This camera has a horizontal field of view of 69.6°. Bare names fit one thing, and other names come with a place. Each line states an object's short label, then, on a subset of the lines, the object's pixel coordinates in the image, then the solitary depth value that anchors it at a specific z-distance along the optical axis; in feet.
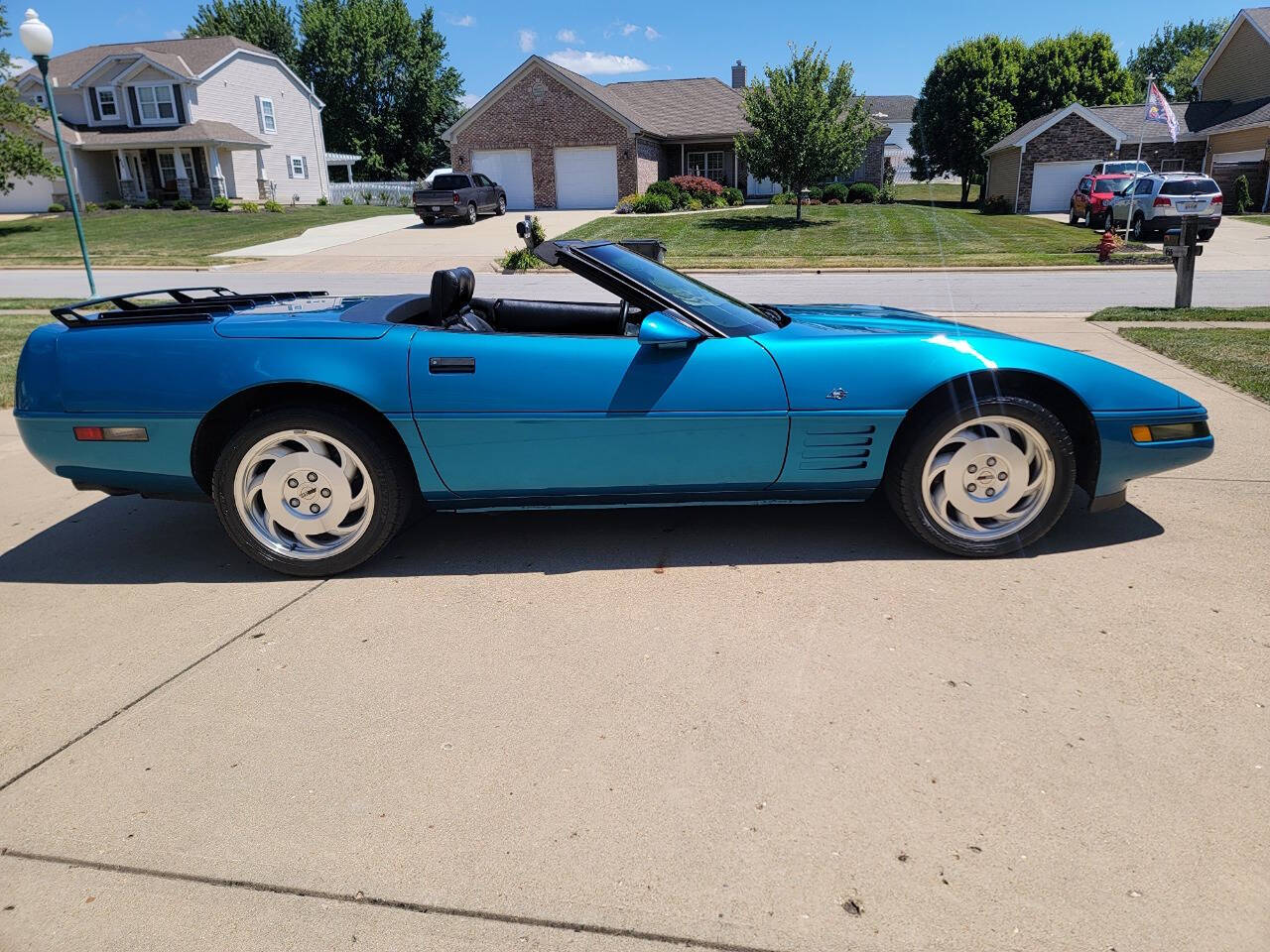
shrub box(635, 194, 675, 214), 103.30
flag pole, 74.78
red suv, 88.84
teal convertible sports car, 11.69
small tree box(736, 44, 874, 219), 81.51
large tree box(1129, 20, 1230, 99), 265.13
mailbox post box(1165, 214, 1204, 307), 33.30
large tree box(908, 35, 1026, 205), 143.13
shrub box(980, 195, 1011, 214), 124.16
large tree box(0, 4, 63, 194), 100.12
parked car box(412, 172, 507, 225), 98.07
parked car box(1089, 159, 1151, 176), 102.46
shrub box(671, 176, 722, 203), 111.65
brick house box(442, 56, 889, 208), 118.32
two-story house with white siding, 127.24
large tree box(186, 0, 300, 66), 196.03
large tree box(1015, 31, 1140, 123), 146.00
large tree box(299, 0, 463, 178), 177.06
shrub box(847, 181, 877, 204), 128.77
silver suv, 75.83
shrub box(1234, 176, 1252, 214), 106.52
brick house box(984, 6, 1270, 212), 116.37
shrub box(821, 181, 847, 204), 127.75
